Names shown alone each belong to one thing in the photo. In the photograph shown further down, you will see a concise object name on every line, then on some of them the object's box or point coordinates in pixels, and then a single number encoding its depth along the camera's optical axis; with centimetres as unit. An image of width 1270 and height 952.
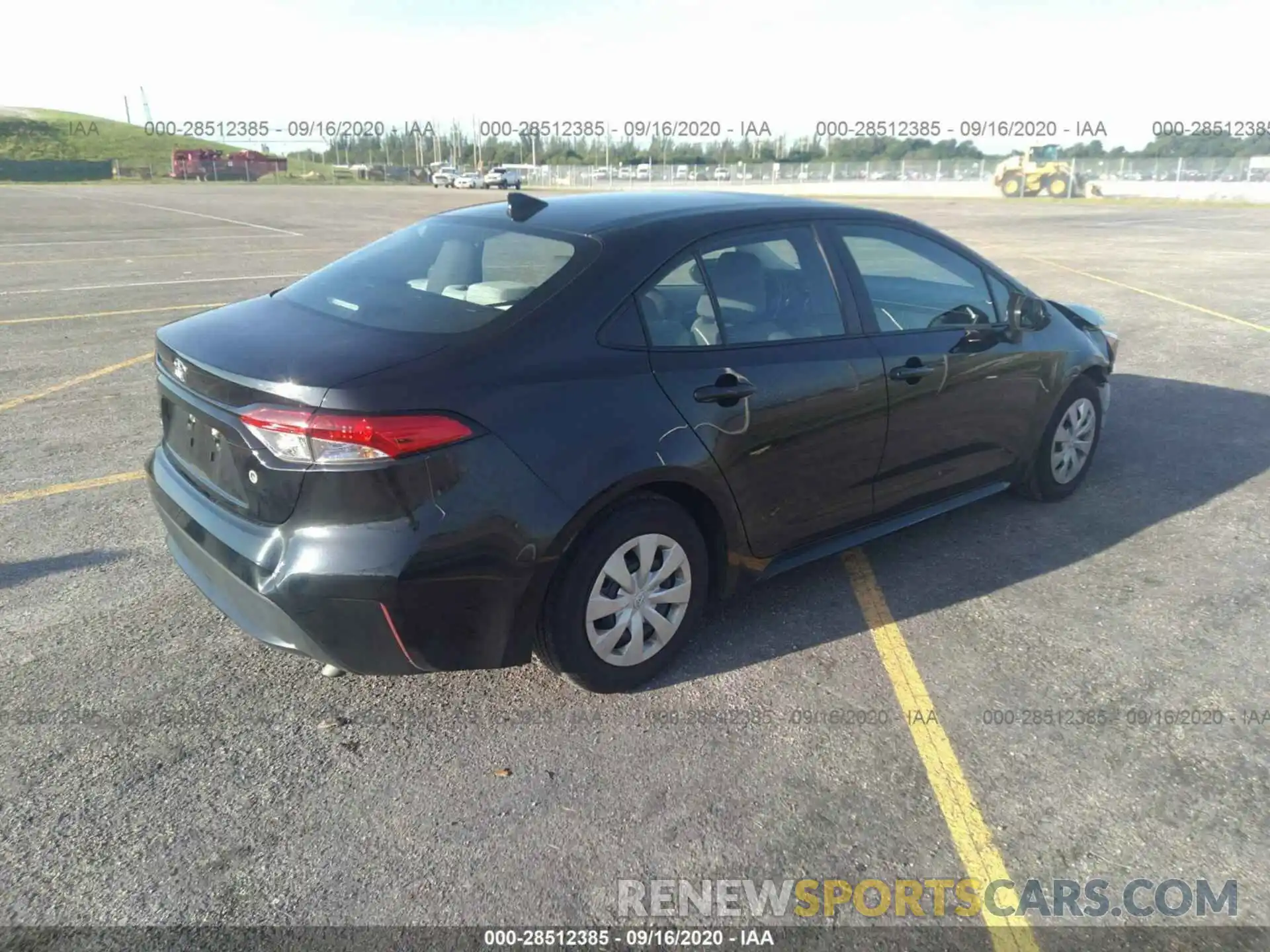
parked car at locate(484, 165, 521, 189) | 6259
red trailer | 7362
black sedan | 266
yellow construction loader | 4900
